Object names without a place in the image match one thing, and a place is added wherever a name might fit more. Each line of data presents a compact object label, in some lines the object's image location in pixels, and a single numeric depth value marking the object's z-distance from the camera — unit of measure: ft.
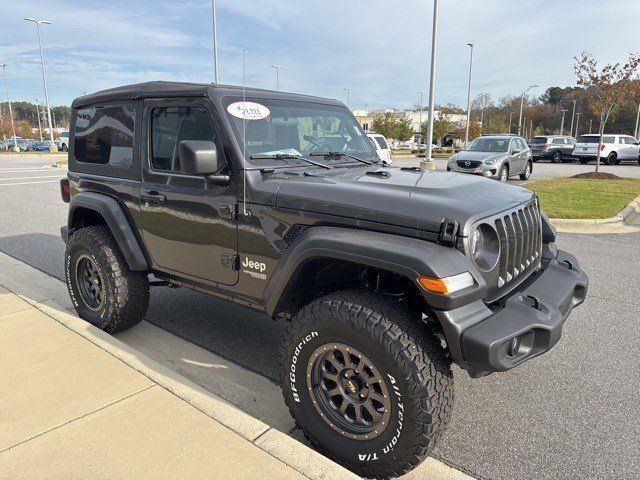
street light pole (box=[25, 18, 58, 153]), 121.58
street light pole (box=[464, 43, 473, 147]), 118.91
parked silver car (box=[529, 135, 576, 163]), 94.99
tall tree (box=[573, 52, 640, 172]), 53.99
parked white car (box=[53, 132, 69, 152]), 134.19
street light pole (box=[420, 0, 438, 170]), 56.34
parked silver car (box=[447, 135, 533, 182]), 49.08
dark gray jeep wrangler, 7.33
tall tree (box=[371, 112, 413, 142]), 185.57
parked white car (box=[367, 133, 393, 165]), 55.67
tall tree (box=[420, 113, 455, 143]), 156.15
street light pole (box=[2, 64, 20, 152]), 150.02
